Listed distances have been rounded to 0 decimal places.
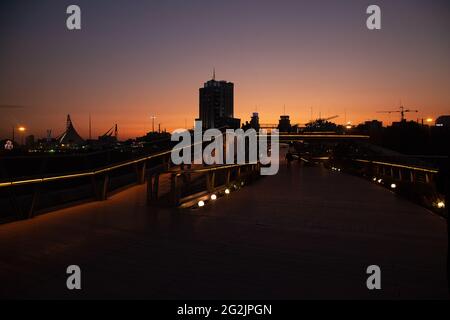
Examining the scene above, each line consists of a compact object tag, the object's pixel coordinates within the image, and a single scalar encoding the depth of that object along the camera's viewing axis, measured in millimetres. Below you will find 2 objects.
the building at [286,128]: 91525
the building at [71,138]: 101812
